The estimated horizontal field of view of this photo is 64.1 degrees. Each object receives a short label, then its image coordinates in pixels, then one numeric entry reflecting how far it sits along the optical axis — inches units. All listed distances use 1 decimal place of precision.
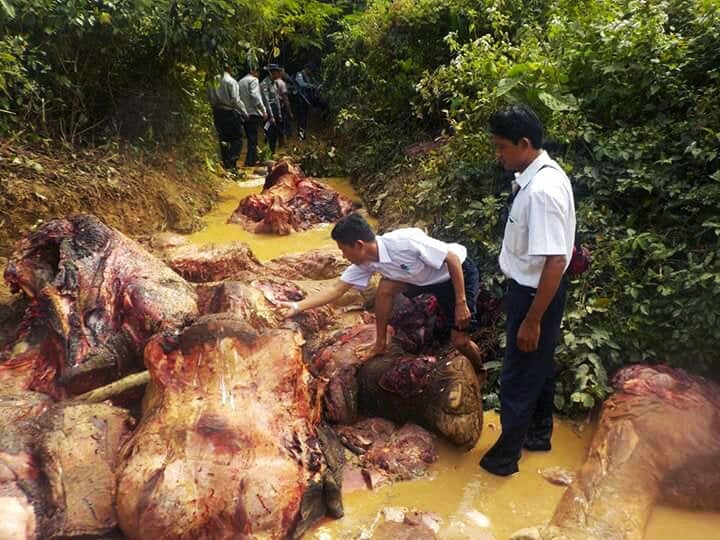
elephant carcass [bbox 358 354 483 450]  125.7
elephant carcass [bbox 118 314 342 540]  90.0
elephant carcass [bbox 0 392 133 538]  91.2
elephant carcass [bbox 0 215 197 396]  134.5
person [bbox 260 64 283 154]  427.8
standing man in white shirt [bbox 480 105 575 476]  99.3
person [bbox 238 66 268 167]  386.9
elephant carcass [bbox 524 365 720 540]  105.3
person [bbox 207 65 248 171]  355.6
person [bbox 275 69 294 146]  442.3
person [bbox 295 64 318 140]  490.0
